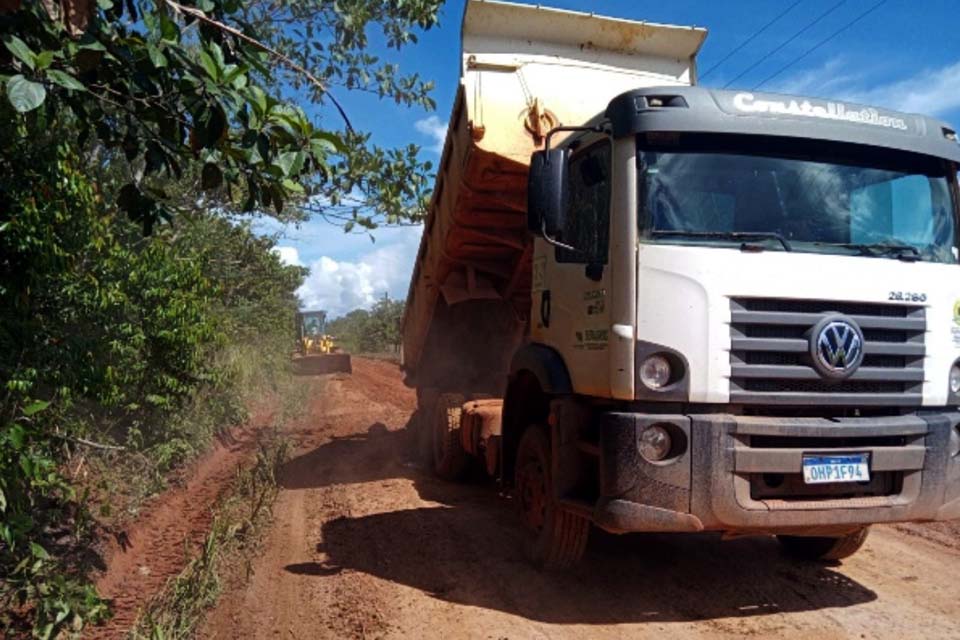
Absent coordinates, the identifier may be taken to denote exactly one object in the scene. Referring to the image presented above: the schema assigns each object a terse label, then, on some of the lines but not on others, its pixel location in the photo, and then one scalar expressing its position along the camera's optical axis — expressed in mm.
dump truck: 3994
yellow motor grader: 27312
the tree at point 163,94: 3084
